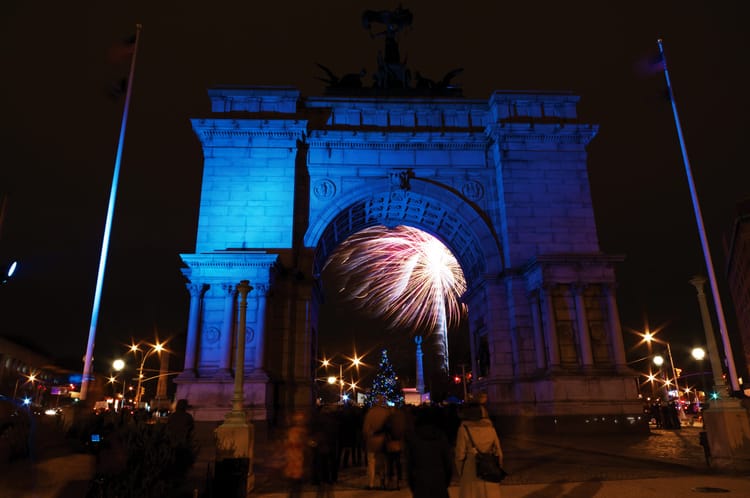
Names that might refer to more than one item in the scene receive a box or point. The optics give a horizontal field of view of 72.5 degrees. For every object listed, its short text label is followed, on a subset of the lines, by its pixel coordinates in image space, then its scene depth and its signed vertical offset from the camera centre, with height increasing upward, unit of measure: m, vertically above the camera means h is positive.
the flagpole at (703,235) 17.64 +6.47
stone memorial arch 22.25 +9.17
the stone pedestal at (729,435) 11.83 -0.57
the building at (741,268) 62.02 +19.64
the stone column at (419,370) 52.55 +4.48
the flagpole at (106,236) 18.30 +7.00
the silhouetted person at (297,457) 11.30 -1.06
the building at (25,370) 71.81 +8.32
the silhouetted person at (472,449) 6.29 -0.41
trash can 8.39 -0.97
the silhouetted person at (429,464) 6.04 -0.56
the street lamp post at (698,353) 23.16 +2.51
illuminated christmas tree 43.88 +2.63
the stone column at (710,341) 12.91 +1.73
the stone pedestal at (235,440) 10.09 -0.44
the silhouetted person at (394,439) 10.05 -0.45
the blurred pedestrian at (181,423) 9.81 -0.09
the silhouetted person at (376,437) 10.37 -0.43
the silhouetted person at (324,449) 10.91 -0.68
